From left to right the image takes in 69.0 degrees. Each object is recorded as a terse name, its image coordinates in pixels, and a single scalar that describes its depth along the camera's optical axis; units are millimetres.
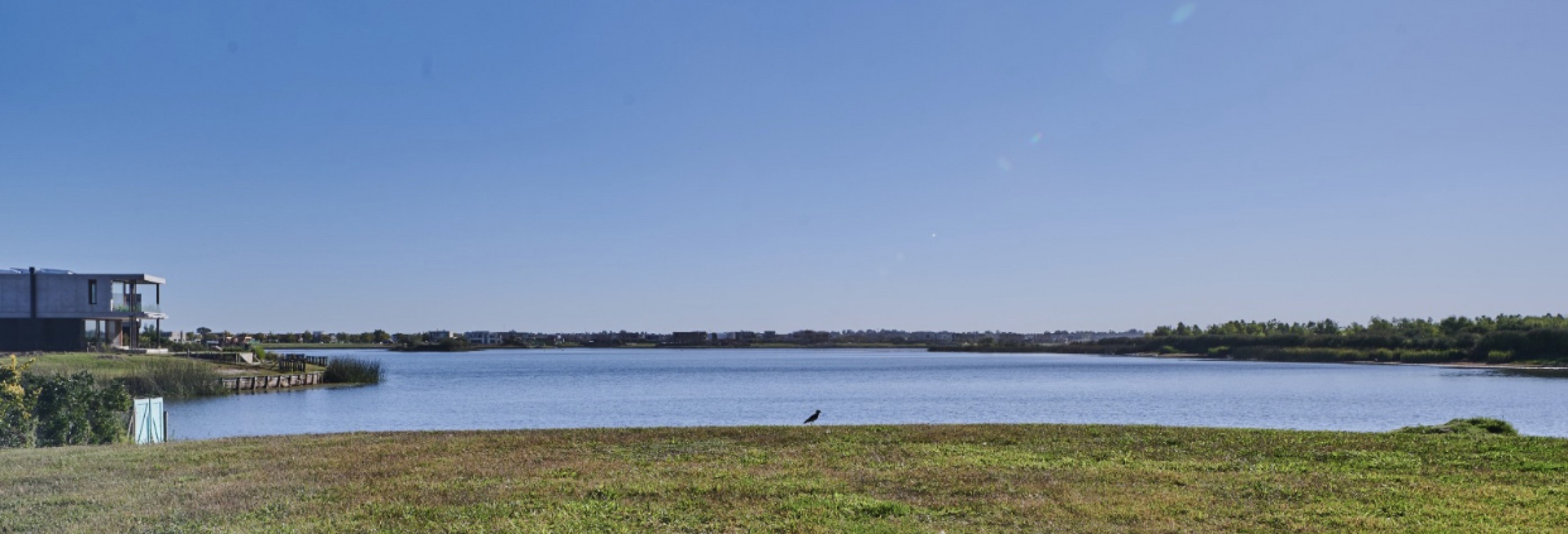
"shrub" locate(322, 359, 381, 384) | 65312
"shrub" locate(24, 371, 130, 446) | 18938
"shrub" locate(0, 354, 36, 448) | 18328
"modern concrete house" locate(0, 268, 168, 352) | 57938
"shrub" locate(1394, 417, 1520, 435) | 18266
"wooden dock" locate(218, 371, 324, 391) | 53594
